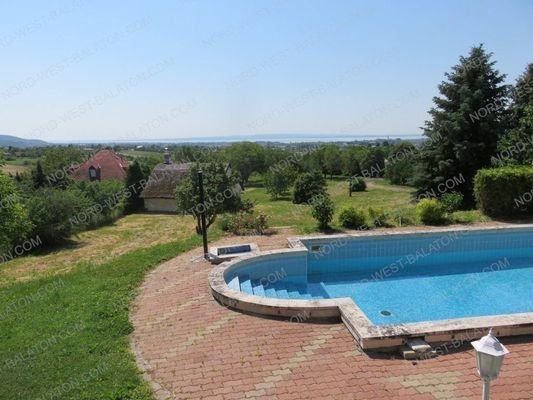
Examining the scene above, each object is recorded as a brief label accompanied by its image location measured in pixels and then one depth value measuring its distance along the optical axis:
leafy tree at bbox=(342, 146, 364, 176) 57.84
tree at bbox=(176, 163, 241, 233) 14.50
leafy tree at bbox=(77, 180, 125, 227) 28.80
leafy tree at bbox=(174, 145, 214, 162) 63.56
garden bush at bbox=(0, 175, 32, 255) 10.08
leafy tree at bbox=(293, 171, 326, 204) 30.50
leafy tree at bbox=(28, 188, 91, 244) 20.72
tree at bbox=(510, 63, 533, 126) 18.67
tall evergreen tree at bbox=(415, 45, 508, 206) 18.34
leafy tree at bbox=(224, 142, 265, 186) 55.69
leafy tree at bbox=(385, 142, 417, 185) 44.06
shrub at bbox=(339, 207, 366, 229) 12.91
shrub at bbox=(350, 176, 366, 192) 40.81
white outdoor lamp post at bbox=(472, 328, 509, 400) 3.33
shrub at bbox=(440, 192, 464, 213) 13.98
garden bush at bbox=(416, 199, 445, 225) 13.20
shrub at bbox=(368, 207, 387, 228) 13.12
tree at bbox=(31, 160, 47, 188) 39.06
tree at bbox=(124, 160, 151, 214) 35.44
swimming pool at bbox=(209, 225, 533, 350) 8.46
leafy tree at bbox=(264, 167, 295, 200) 38.38
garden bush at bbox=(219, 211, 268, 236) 13.10
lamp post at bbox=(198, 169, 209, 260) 9.85
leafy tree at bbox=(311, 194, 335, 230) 12.62
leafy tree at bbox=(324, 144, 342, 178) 59.72
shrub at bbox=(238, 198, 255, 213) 16.65
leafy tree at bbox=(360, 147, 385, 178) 57.69
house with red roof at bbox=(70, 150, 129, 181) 48.72
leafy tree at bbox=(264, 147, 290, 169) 42.95
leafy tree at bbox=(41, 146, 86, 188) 59.09
